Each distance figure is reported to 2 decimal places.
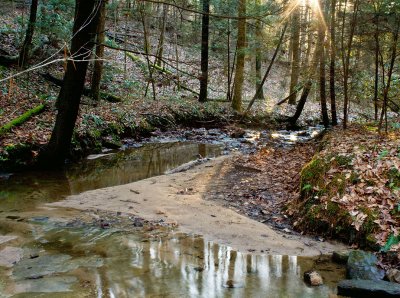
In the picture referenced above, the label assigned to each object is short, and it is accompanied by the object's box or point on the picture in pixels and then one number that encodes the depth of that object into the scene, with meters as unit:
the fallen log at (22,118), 10.13
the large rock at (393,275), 4.42
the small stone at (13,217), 6.27
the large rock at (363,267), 4.57
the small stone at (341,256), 5.07
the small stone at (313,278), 4.50
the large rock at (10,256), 4.64
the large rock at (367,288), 4.09
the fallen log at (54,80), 15.43
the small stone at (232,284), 4.39
